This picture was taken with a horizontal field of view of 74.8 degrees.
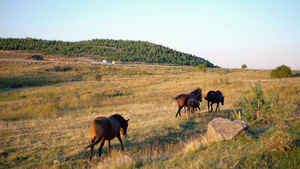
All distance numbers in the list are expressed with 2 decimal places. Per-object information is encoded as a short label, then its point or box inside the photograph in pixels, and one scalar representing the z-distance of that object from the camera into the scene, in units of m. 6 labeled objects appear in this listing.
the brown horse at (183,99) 12.32
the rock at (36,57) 74.03
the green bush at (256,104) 10.76
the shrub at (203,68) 69.88
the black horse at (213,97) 14.06
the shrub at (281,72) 43.31
